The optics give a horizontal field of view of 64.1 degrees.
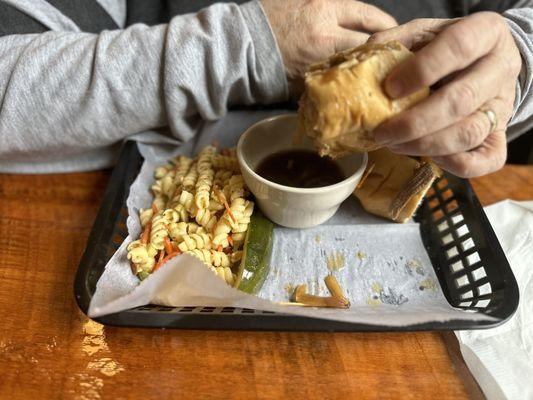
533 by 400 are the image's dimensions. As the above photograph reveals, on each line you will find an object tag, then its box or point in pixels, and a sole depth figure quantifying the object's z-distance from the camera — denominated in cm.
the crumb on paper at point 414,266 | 33
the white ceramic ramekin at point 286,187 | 31
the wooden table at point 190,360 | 26
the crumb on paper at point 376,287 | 32
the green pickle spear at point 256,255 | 31
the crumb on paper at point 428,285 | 32
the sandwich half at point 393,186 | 34
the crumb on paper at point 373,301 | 31
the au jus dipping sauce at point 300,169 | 35
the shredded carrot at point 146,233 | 32
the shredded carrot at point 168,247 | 32
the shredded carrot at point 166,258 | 31
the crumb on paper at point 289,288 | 32
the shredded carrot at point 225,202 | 32
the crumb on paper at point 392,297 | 31
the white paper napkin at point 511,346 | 27
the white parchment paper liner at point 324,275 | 27
